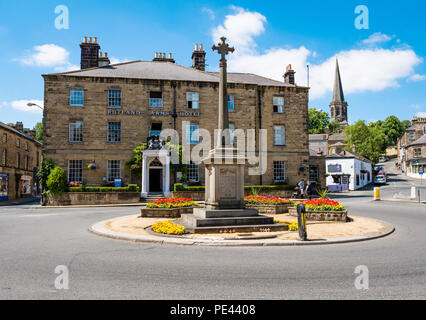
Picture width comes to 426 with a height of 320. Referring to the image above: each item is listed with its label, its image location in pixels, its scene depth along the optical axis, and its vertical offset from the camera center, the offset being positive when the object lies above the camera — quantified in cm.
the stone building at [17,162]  3493 +143
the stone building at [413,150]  6116 +495
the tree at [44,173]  2655 +2
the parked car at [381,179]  4950 -97
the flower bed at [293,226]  1111 -195
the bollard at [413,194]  2462 -169
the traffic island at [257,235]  895 -202
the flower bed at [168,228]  1013 -187
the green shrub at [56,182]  2487 -73
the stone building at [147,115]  2789 +555
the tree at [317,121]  7906 +1344
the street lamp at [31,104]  2490 +557
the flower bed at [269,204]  1691 -175
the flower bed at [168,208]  1515 -176
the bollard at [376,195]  2620 -187
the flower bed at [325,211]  1364 -172
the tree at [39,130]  6365 +1000
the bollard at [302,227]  923 -162
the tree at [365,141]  6259 +657
